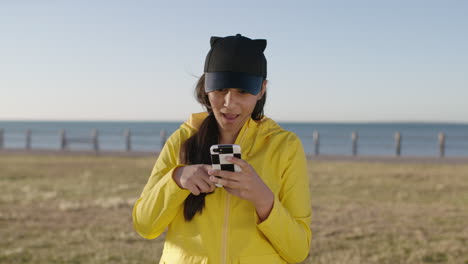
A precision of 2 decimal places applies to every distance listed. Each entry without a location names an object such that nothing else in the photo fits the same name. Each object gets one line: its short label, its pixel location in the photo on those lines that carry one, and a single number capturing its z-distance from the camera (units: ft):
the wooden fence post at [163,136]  81.40
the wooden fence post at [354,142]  72.05
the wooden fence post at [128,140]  81.59
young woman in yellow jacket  5.43
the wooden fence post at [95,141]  77.62
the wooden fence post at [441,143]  69.18
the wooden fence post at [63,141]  79.92
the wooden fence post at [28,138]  82.83
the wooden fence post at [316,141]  72.59
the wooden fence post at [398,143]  69.68
